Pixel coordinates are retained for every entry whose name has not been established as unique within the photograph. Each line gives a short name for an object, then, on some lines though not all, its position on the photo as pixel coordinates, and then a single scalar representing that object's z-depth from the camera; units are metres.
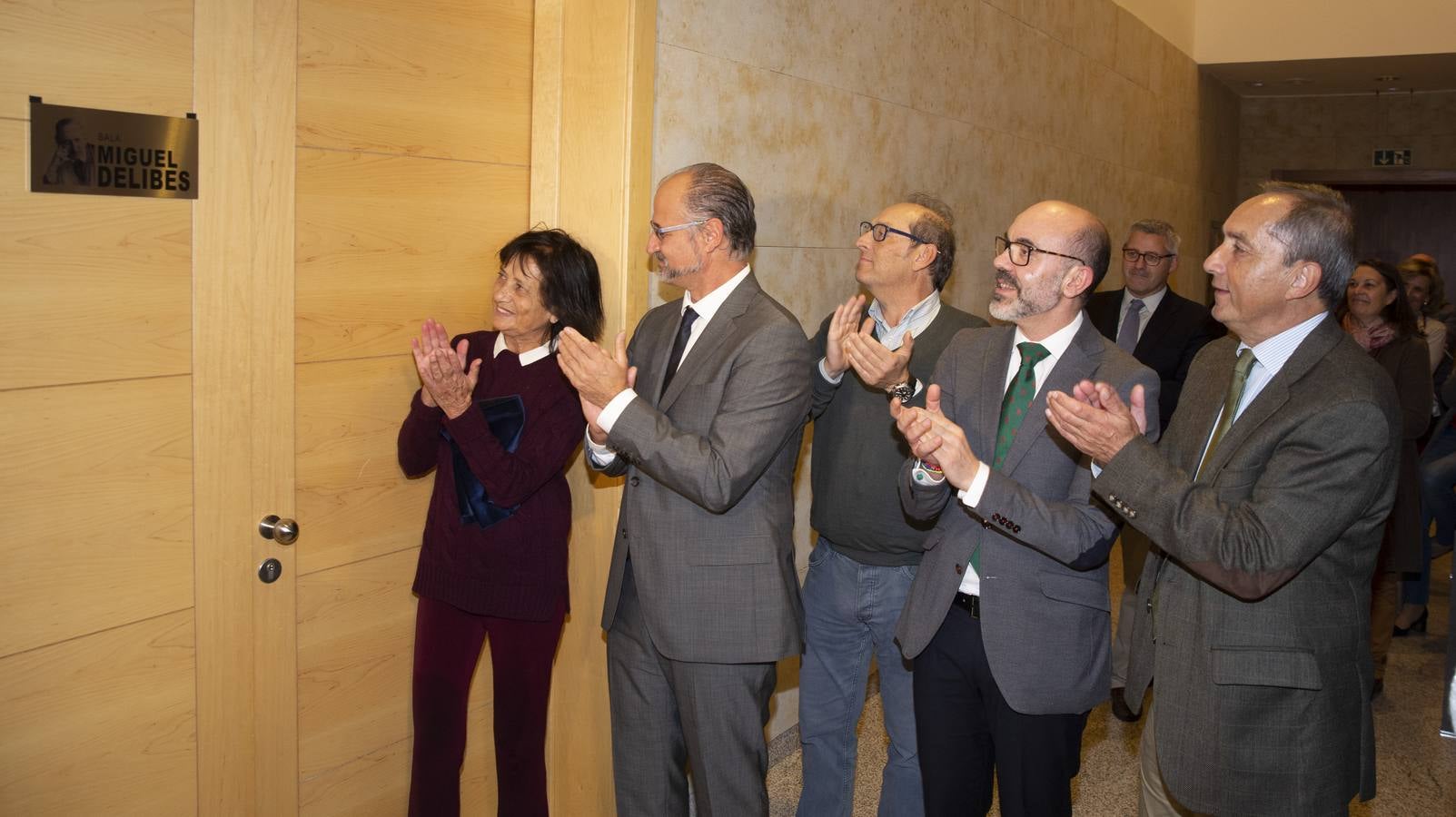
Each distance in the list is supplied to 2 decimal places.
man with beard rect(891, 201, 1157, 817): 2.51
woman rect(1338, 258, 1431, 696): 4.72
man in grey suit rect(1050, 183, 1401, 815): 2.18
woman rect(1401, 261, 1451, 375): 5.77
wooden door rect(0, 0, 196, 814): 2.26
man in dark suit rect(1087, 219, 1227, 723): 4.62
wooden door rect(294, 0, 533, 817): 2.83
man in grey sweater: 3.16
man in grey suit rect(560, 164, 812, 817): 2.62
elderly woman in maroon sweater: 2.97
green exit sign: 9.73
